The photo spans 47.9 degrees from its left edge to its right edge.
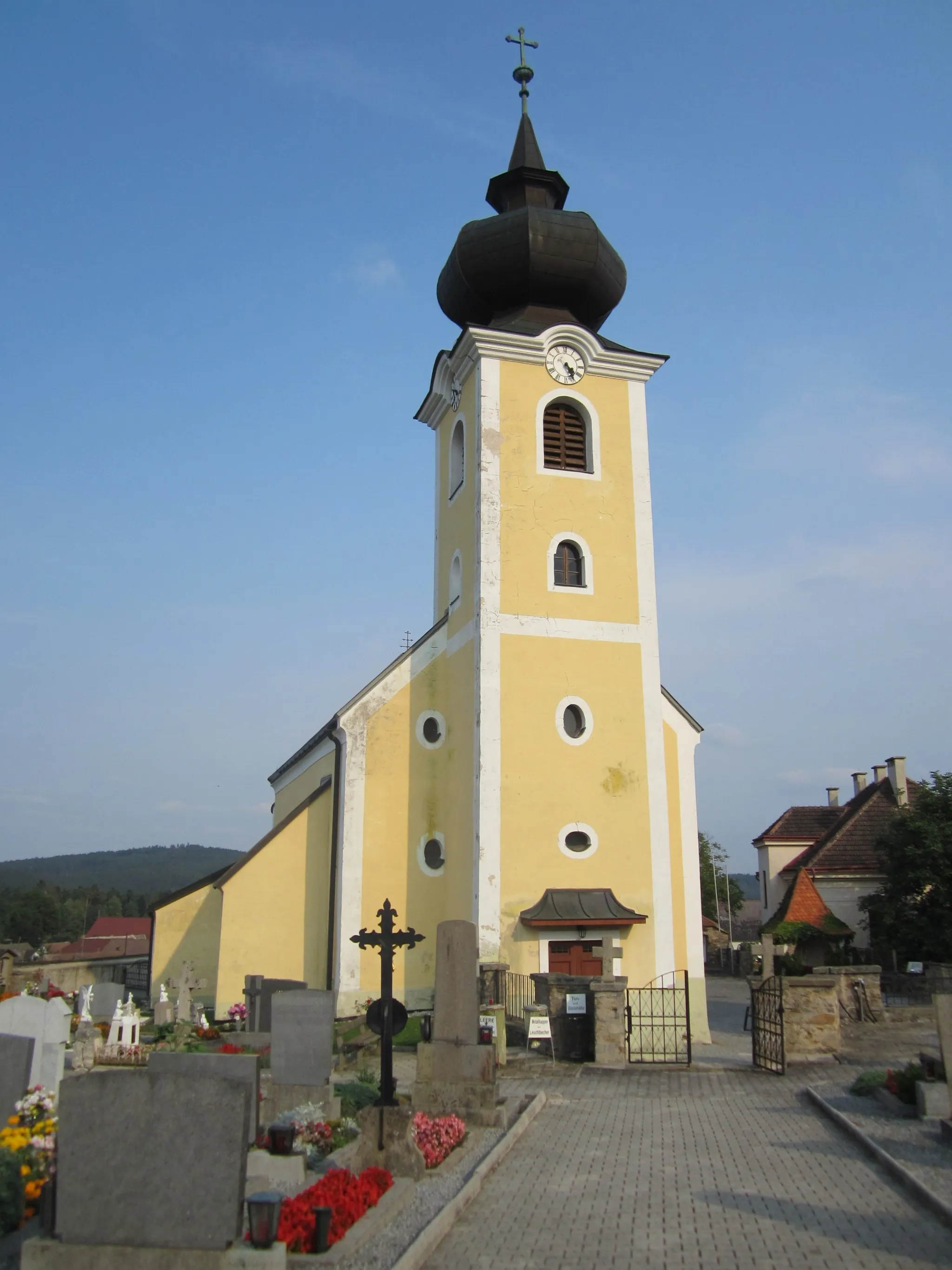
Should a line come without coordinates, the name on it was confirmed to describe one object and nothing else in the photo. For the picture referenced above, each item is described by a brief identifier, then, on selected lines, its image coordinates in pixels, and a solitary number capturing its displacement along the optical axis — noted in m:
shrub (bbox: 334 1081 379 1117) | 10.73
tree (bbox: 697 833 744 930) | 54.81
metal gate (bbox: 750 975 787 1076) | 14.44
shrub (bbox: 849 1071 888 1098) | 12.00
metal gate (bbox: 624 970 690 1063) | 16.55
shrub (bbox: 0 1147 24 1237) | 6.93
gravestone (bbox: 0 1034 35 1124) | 8.55
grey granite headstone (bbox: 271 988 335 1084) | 10.76
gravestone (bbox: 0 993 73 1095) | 10.07
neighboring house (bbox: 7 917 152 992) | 26.61
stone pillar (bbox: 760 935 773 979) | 15.88
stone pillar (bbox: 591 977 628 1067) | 14.75
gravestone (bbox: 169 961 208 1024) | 17.75
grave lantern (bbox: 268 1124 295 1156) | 8.26
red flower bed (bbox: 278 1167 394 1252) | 6.52
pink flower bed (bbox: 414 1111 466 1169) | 9.03
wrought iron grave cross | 8.77
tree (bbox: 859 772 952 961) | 26.22
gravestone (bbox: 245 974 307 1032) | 15.59
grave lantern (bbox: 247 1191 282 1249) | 6.02
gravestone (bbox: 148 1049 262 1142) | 8.61
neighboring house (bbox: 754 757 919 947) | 32.75
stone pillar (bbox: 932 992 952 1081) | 10.20
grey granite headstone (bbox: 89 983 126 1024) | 18.34
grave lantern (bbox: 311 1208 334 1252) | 6.46
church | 18.39
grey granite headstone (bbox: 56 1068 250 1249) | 5.95
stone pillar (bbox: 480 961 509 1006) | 16.23
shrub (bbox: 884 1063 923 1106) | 11.07
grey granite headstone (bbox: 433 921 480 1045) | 10.79
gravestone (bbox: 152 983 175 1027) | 17.64
